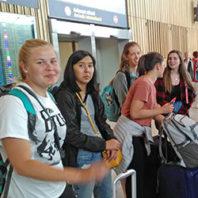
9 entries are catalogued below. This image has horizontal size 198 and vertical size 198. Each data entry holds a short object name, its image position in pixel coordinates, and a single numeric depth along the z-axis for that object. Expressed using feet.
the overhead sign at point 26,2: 12.75
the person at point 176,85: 8.39
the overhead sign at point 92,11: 16.31
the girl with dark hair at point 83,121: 4.88
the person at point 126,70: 8.07
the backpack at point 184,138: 5.80
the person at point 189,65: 26.19
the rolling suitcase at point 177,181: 5.87
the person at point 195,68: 22.48
